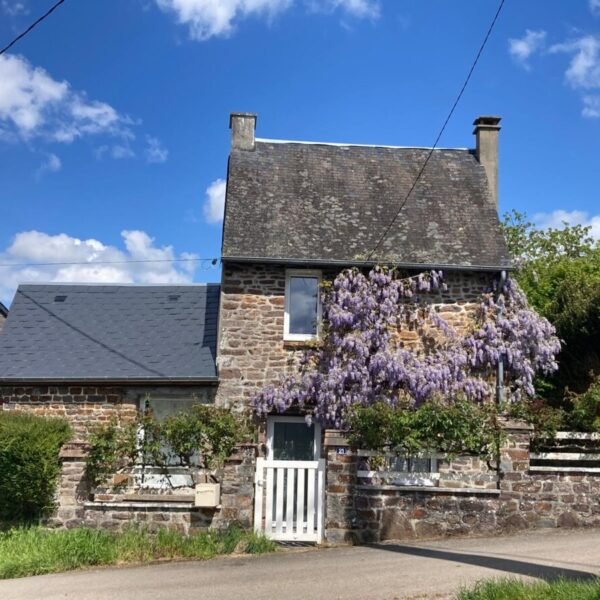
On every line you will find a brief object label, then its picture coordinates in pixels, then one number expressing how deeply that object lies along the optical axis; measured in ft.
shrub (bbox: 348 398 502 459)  36.68
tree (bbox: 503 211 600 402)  54.75
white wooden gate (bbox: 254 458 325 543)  35.76
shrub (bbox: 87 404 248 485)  36.94
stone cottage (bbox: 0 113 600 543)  35.68
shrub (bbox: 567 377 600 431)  38.68
